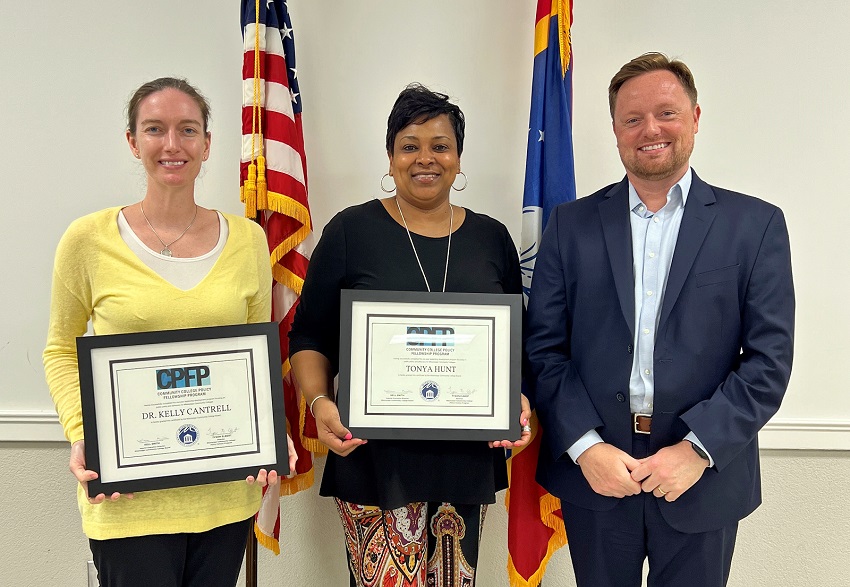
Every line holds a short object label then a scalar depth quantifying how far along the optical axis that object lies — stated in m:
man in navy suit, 1.53
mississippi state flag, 2.21
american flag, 2.13
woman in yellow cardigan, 1.42
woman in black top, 1.74
